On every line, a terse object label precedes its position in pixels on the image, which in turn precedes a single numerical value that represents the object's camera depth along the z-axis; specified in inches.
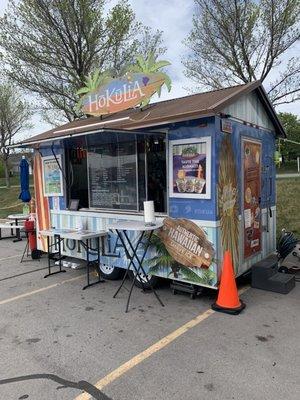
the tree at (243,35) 457.7
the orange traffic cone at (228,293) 171.8
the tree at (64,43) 534.2
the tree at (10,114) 880.9
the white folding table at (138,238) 181.8
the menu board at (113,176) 228.5
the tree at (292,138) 1645.5
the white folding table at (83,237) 219.1
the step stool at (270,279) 198.7
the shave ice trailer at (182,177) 183.8
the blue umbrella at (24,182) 326.0
